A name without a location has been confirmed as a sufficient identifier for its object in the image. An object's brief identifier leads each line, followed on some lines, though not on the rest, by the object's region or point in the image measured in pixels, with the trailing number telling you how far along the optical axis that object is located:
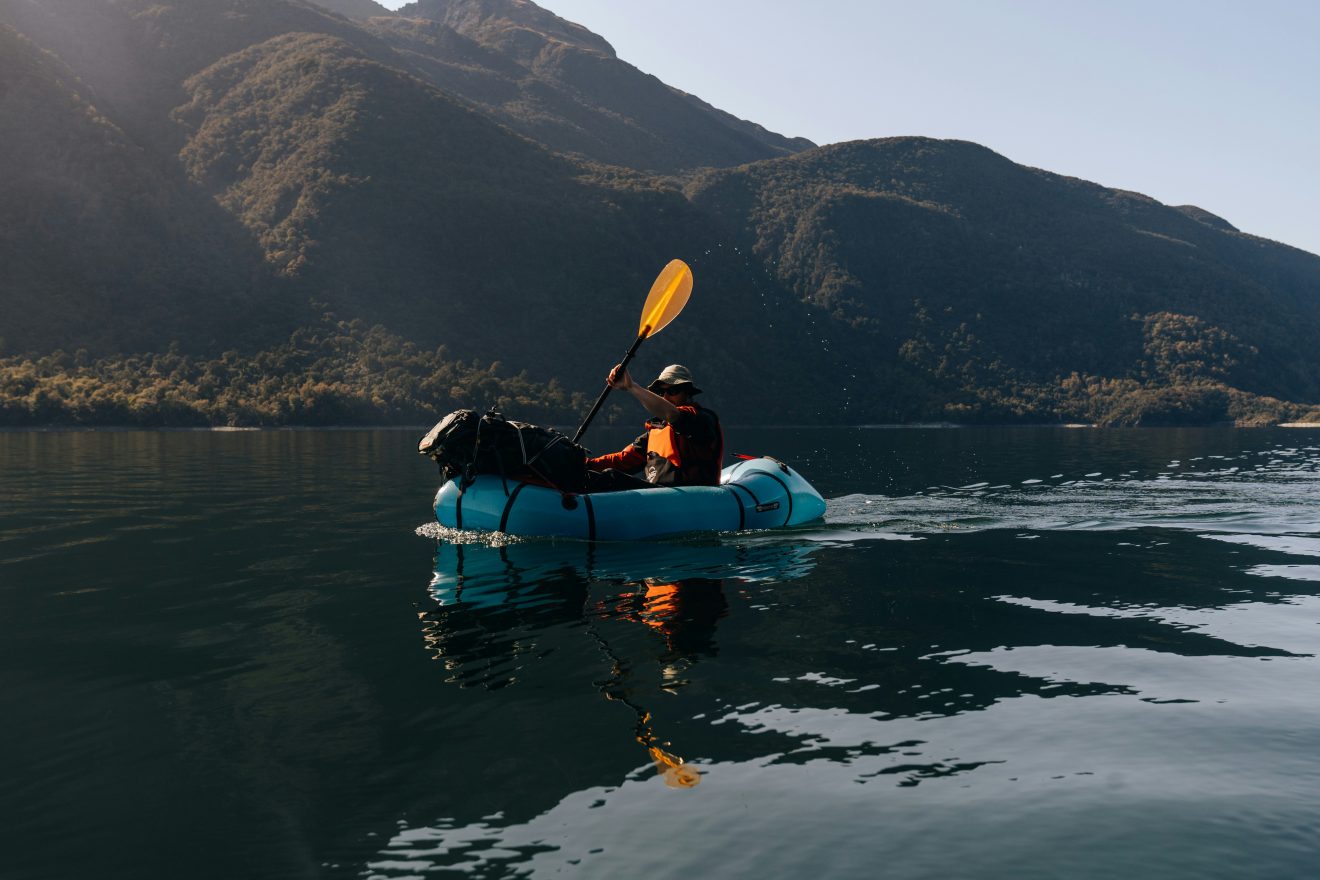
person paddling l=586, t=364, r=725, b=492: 14.71
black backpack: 14.22
